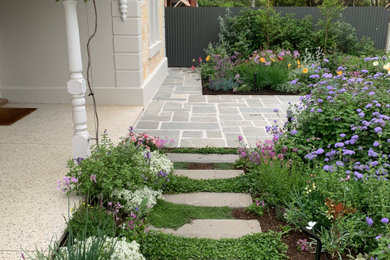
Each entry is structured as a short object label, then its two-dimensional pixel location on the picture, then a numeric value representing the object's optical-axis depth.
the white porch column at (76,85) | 3.52
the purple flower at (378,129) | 3.28
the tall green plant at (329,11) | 9.83
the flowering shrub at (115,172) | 3.14
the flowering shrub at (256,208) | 3.21
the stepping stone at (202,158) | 4.39
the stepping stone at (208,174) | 3.94
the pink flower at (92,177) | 3.08
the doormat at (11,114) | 5.32
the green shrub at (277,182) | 3.24
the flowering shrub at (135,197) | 3.06
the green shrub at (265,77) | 8.23
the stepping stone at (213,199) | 3.39
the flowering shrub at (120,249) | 2.22
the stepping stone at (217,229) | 2.93
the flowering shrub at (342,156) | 2.67
